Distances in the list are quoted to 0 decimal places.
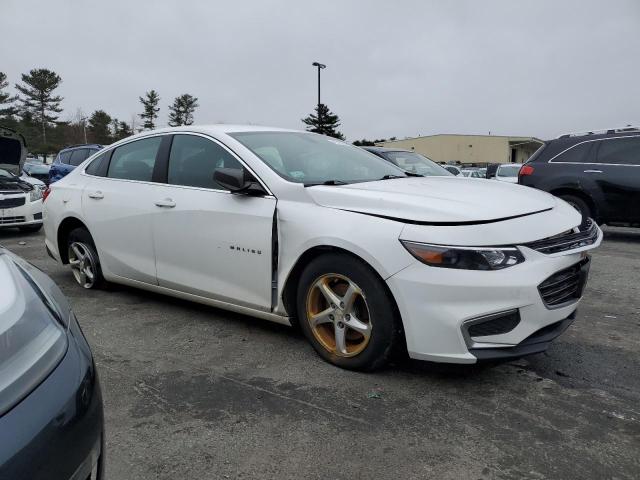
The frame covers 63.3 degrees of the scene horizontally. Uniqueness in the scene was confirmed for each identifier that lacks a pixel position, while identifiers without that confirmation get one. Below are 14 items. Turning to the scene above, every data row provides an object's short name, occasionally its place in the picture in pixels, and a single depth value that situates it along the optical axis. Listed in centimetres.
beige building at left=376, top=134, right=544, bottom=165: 6250
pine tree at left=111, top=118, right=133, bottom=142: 7112
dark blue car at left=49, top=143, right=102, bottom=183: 1327
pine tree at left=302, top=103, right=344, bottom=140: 5634
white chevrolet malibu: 260
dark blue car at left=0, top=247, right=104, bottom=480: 121
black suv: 772
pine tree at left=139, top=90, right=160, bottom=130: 7156
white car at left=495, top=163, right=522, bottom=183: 1545
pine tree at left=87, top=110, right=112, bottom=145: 6719
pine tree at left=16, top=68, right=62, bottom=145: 6266
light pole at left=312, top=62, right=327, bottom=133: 2840
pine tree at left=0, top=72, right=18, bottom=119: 6041
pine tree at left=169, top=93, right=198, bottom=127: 7019
